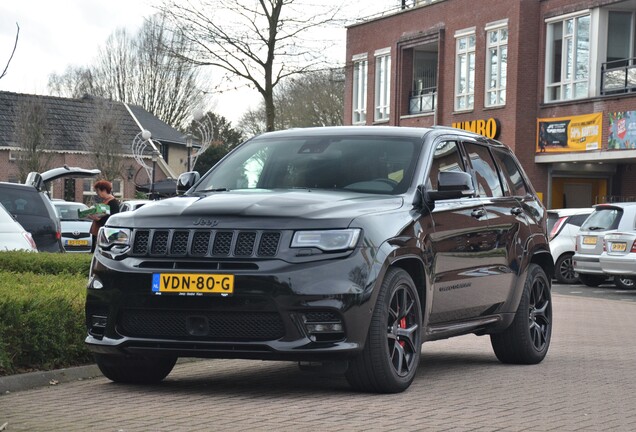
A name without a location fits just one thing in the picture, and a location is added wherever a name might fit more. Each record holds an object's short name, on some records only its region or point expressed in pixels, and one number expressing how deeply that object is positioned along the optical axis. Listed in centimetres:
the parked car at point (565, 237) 2753
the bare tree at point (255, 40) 3039
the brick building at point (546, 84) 3856
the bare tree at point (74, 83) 8662
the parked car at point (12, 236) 1600
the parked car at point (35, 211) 1834
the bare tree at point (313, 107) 6869
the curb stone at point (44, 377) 828
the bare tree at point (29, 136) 6700
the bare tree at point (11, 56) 1027
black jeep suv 743
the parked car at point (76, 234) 2773
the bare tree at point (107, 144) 7131
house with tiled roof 7175
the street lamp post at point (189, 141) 3903
